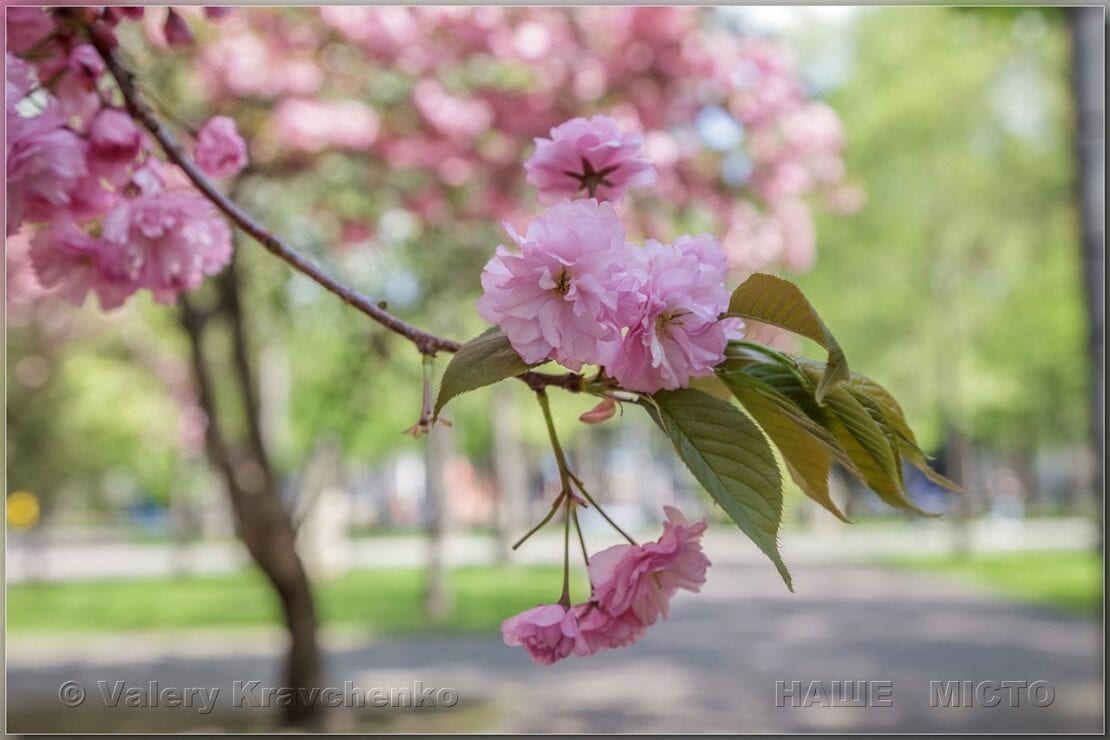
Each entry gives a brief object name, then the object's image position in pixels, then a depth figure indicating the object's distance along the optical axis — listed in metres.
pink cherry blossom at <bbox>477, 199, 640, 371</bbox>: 0.49
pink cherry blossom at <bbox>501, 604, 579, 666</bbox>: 0.58
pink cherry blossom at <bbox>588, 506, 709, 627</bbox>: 0.57
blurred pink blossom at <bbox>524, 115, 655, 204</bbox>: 0.68
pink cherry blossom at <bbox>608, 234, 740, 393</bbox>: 0.50
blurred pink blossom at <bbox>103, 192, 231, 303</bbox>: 0.80
